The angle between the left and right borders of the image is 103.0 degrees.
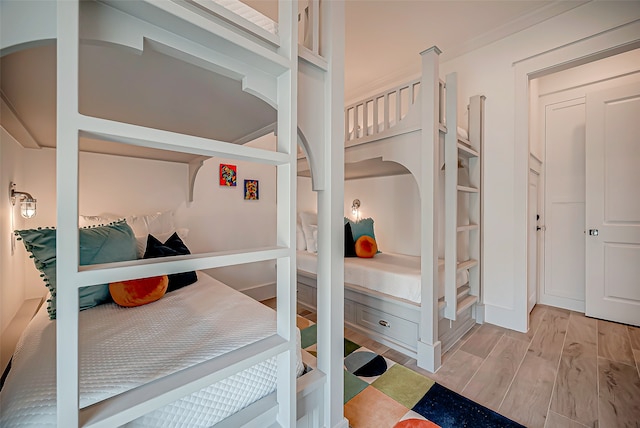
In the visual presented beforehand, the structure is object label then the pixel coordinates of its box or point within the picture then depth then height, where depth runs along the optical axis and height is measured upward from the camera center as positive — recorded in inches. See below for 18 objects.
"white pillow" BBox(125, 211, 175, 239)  85.1 -3.2
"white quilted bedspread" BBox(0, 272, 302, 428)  28.7 -20.2
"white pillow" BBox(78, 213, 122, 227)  76.4 -1.7
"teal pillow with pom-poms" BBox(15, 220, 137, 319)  49.3 -7.7
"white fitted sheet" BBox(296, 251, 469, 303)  80.3 -21.0
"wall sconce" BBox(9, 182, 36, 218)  60.6 +2.8
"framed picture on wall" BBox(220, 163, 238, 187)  116.0 +18.2
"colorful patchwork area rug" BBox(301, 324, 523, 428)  52.9 -43.1
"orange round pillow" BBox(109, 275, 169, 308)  54.9 -17.3
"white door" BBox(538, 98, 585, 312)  110.7 +3.9
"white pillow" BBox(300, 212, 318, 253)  124.2 -5.4
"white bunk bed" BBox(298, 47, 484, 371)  71.4 -9.7
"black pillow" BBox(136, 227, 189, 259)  71.7 -7.8
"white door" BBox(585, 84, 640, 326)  94.4 +3.6
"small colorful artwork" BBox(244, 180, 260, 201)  123.6 +11.6
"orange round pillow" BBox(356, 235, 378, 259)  110.0 -14.3
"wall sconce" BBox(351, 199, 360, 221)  146.7 +3.4
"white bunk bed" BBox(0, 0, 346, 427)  20.6 +4.4
